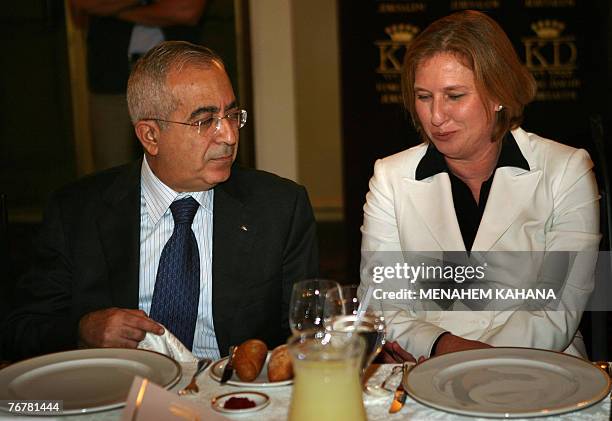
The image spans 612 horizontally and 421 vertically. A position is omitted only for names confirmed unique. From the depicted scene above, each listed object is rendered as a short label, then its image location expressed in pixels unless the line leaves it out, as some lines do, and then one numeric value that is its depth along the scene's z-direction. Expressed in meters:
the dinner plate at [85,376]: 1.26
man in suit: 1.88
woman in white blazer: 1.90
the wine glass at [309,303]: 1.29
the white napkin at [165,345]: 1.59
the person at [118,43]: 3.81
